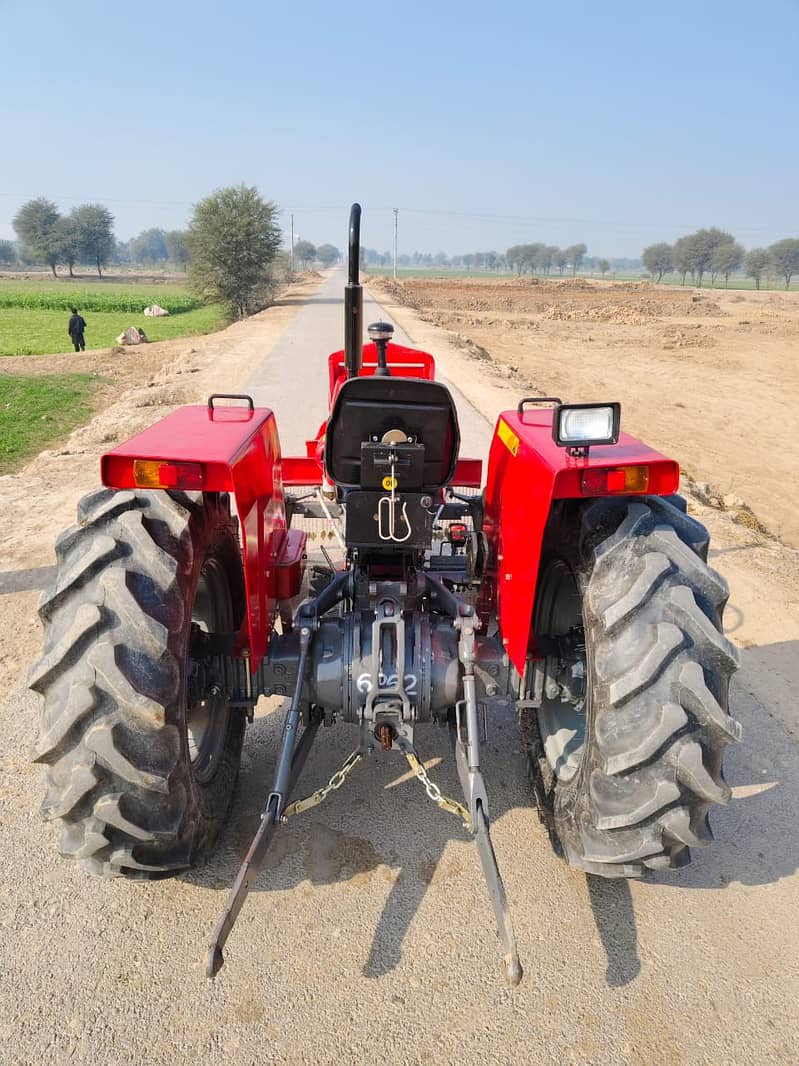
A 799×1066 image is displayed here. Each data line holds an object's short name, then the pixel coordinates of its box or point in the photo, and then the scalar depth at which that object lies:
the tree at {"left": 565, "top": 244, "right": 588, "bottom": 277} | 152.75
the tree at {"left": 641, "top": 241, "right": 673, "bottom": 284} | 109.69
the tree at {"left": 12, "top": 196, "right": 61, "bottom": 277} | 88.56
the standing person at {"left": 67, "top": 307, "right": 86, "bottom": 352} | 21.45
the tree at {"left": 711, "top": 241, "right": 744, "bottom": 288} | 97.06
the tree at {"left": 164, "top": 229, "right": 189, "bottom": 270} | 40.47
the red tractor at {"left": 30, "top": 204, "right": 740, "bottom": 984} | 2.03
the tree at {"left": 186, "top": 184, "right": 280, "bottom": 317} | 38.75
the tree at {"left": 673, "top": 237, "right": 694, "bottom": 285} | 102.00
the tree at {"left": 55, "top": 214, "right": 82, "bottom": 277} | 88.88
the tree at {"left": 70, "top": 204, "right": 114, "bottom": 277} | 93.19
